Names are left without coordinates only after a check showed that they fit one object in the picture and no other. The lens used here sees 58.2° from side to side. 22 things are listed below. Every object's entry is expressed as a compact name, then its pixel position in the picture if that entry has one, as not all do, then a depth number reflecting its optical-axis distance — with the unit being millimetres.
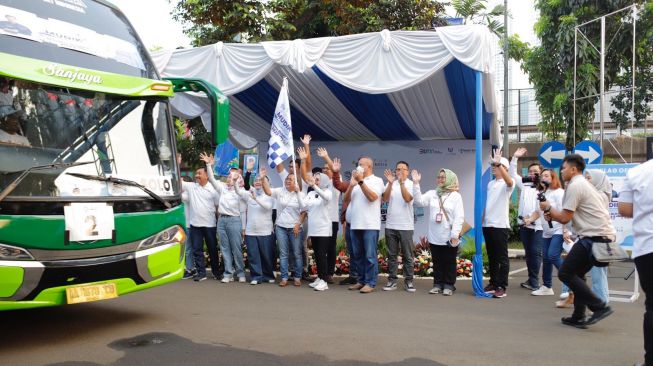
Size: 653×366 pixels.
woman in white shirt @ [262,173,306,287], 9102
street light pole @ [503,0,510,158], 21391
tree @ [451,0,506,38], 21422
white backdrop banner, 12086
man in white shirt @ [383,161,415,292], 8680
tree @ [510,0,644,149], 19688
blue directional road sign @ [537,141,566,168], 11156
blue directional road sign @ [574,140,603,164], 10234
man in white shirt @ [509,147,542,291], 8516
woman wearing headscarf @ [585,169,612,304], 6816
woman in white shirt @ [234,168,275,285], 9312
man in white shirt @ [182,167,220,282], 9633
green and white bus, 4926
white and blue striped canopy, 8359
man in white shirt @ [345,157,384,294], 8578
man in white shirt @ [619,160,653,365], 4461
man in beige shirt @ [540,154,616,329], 6043
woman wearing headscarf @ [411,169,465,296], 8336
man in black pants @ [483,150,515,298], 8258
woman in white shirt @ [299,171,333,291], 8883
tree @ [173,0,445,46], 15234
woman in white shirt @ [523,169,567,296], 8023
